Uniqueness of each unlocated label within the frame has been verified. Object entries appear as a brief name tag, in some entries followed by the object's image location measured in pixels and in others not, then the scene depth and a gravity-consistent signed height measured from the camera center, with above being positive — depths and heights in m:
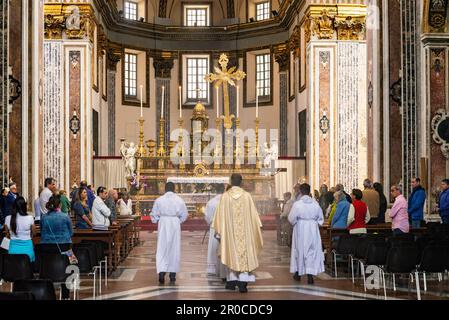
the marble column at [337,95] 29.08 +2.10
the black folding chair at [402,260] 11.57 -1.30
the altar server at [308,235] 13.80 -1.15
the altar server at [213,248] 14.47 -1.46
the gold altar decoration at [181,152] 30.49 +0.30
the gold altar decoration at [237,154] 30.62 +0.22
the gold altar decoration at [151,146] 30.41 +0.49
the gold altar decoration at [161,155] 30.50 +0.21
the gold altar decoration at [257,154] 30.61 +0.22
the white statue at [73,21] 29.11 +4.54
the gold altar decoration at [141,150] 30.68 +0.38
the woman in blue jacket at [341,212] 15.64 -0.91
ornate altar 29.14 -0.36
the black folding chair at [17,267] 10.23 -1.19
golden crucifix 32.50 +3.08
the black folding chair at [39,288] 7.78 -1.09
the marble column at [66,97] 28.56 +2.05
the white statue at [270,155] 30.73 +0.18
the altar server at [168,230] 14.05 -1.08
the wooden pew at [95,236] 14.60 -1.21
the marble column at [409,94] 19.45 +1.42
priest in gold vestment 12.86 -0.98
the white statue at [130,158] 30.12 +0.11
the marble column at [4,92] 16.75 +1.33
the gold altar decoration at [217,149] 30.68 +0.38
